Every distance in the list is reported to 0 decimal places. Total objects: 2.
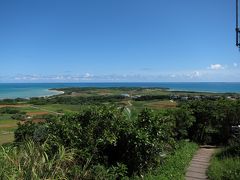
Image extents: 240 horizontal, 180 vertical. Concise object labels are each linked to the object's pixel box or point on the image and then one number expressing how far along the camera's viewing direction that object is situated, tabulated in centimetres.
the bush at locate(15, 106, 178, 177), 314
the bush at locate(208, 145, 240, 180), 305
